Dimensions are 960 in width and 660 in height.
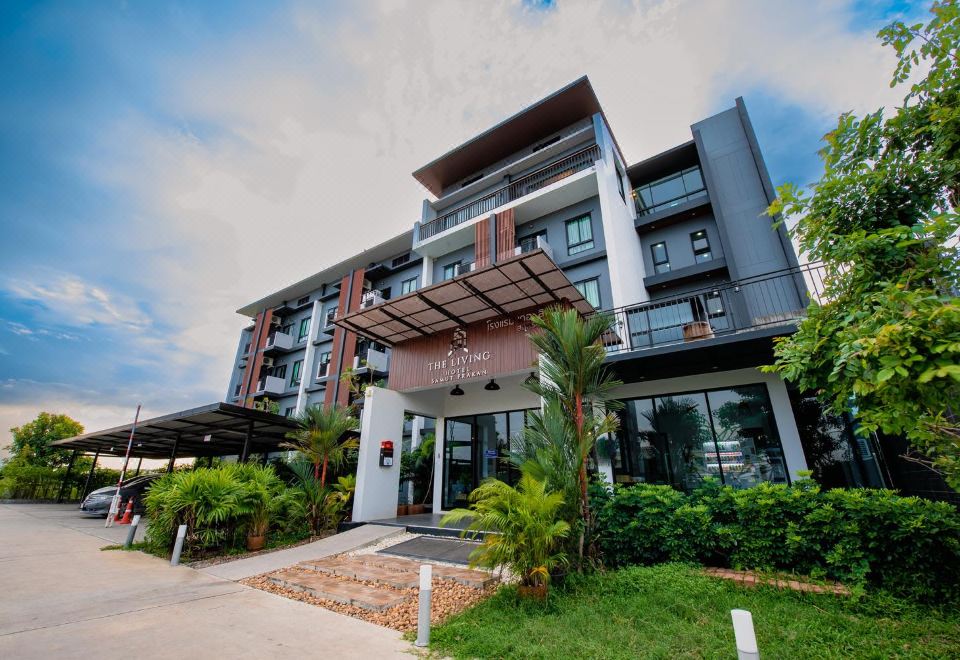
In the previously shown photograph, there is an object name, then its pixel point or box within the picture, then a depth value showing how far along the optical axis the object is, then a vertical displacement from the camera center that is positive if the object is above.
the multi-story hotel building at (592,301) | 8.08 +4.05
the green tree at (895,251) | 2.51 +1.77
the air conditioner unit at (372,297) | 19.61 +8.59
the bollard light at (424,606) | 3.78 -1.34
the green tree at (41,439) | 26.30 +2.06
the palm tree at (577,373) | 6.14 +1.56
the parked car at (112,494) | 14.03 -0.99
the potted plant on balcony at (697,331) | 8.15 +2.89
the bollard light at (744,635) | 2.31 -0.99
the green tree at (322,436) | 10.53 +0.88
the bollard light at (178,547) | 7.26 -1.43
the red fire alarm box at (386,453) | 10.74 +0.43
